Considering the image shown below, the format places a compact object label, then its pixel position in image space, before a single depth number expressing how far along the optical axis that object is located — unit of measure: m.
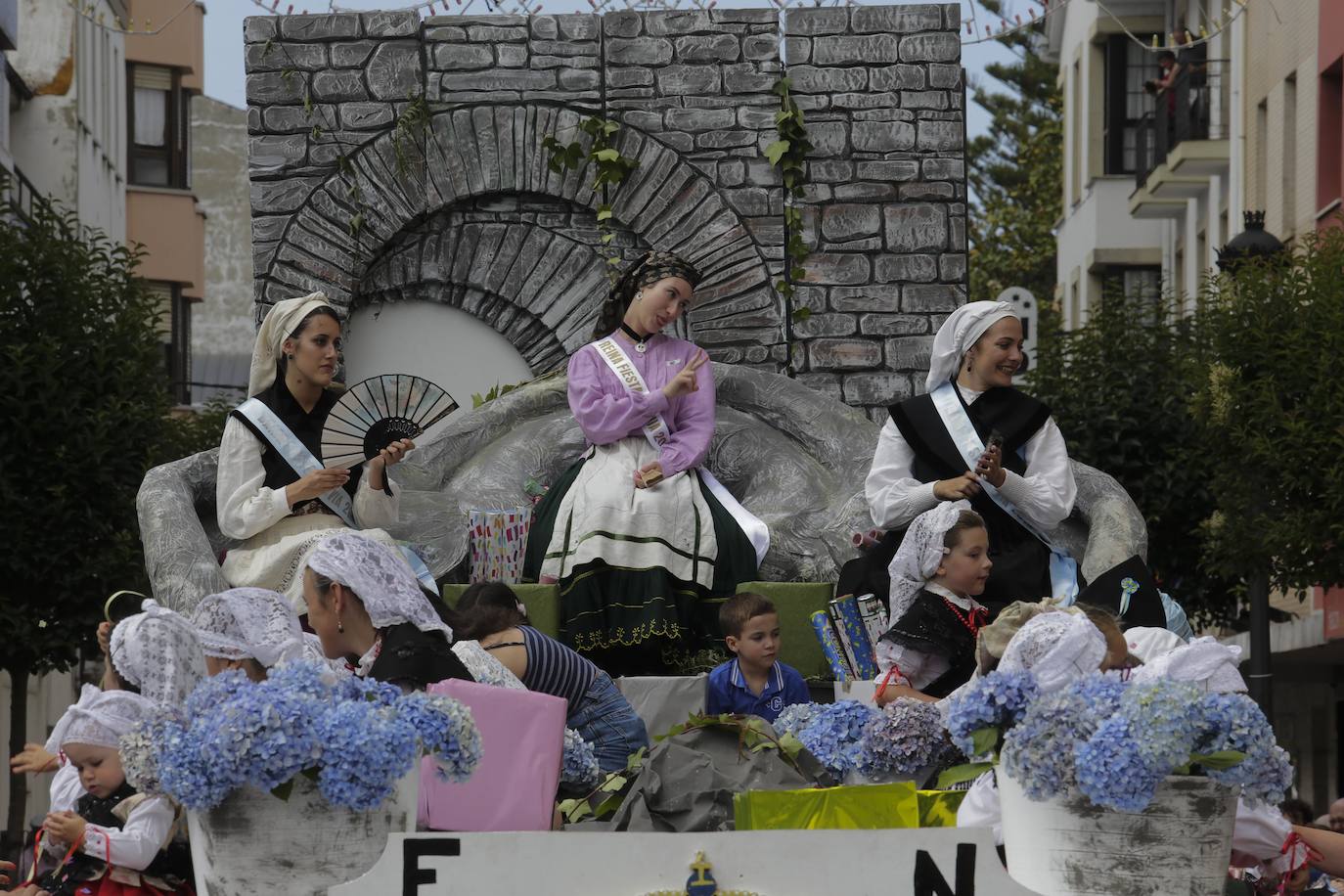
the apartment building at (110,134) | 33.44
